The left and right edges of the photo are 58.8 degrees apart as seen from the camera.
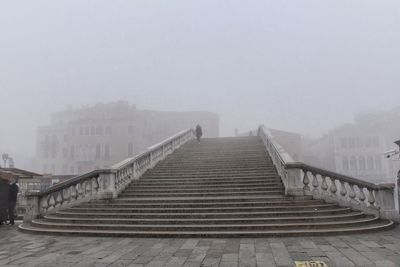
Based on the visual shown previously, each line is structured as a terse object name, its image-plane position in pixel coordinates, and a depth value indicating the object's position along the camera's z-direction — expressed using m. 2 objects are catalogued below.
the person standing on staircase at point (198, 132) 25.42
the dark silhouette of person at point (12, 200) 11.08
